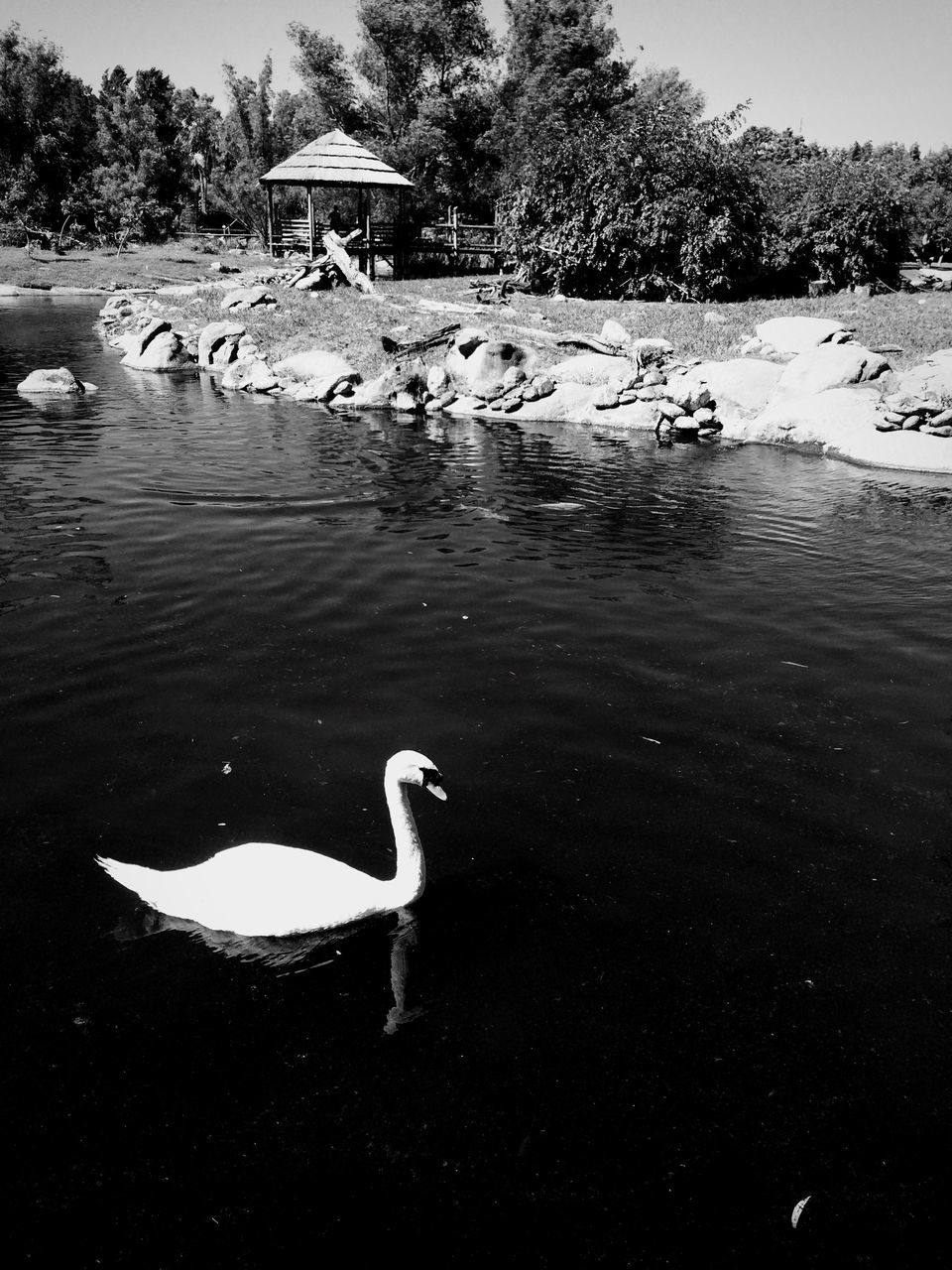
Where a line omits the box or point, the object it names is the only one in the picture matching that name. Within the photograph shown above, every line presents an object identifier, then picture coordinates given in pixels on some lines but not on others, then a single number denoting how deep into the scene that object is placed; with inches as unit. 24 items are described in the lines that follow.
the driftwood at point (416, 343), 863.1
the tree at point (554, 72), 1830.7
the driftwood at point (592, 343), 816.3
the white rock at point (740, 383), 705.0
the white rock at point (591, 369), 768.9
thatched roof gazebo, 1269.7
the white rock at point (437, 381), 789.2
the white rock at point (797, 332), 800.3
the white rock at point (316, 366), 831.7
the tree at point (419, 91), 1867.6
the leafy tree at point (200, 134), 2797.7
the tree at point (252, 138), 2516.0
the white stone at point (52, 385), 815.7
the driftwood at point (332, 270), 1194.0
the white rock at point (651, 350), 775.7
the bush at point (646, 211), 1055.6
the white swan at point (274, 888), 186.4
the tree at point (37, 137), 2448.3
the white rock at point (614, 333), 853.8
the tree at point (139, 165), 2487.7
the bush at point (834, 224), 1062.4
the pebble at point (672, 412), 698.8
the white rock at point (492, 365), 776.3
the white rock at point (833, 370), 688.4
